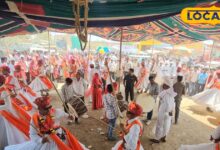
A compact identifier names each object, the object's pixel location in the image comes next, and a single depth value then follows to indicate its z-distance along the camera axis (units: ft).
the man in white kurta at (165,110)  11.93
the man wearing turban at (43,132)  7.35
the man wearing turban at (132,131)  7.45
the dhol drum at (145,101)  14.03
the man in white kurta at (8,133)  9.58
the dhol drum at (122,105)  12.05
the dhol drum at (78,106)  11.33
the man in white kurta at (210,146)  8.11
